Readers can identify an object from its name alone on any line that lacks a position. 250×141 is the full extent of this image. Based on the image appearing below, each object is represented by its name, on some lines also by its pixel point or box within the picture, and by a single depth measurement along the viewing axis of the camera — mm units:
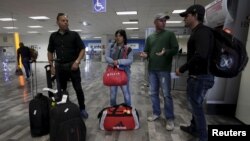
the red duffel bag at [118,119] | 2211
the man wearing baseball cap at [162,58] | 2184
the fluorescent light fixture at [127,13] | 7160
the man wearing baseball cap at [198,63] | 1533
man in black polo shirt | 2367
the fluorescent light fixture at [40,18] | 8344
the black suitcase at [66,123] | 1700
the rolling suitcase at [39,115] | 2053
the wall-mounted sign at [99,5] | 4738
